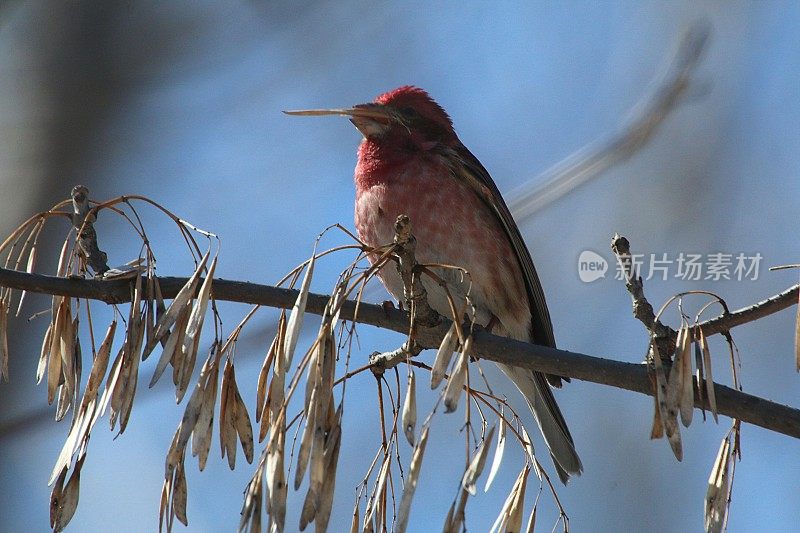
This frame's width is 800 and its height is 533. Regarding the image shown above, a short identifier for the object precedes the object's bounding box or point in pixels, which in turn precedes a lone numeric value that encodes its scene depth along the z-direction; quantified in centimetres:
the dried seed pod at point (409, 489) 480
